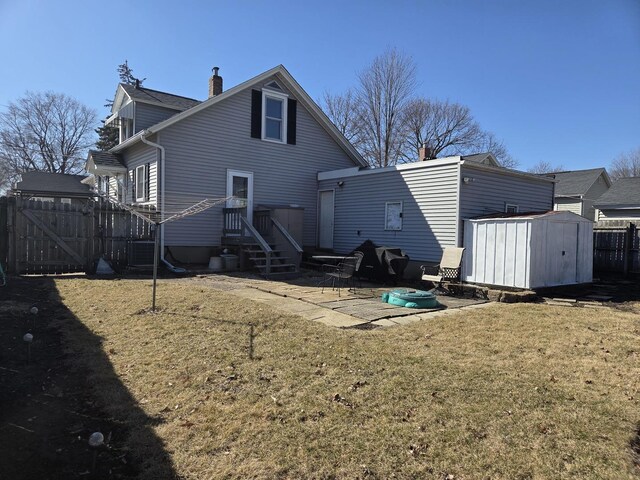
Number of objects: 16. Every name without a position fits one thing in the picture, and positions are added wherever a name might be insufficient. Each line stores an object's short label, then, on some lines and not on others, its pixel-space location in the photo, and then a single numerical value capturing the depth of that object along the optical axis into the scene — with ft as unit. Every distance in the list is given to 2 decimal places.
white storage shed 32.04
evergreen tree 127.24
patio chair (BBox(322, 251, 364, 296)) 32.42
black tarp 37.35
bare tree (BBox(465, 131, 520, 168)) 135.97
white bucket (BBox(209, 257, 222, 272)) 45.16
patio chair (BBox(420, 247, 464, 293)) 34.89
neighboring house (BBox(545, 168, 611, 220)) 96.99
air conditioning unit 41.37
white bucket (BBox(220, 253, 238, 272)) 45.70
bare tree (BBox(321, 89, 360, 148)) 113.38
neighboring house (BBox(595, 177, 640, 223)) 79.97
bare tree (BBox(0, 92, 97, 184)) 135.95
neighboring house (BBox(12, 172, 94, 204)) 61.41
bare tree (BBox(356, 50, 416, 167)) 102.94
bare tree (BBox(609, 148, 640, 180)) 167.81
